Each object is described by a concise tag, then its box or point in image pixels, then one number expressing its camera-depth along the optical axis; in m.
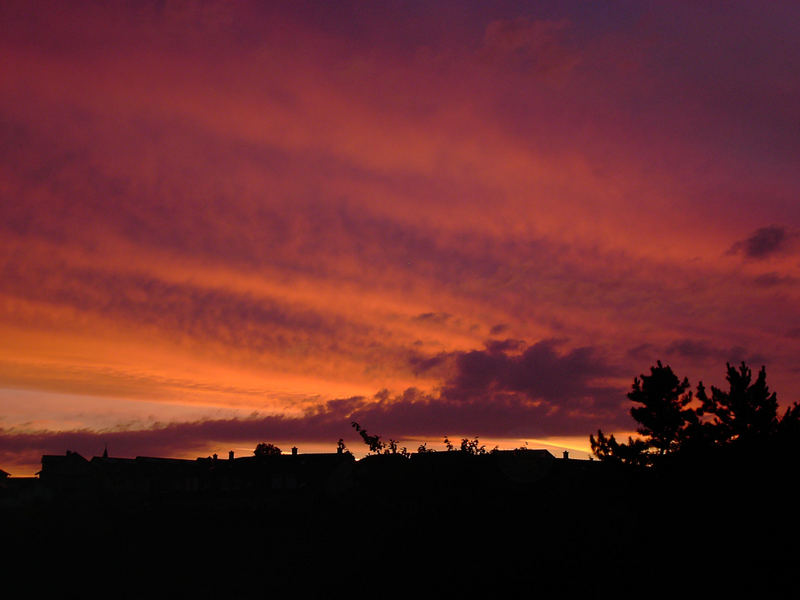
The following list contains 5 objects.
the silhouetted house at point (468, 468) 32.25
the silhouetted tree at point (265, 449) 139.50
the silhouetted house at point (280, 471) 81.12
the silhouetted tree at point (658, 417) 57.28
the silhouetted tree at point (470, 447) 36.55
